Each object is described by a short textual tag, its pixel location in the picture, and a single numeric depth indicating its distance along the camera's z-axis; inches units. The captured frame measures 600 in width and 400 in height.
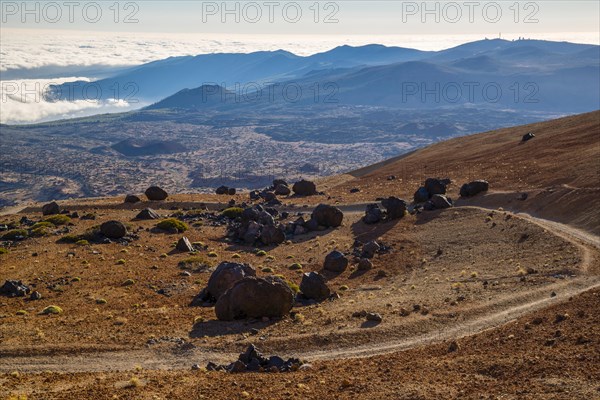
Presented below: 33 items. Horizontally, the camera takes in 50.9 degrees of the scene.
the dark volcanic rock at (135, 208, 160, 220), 3321.9
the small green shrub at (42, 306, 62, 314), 1754.4
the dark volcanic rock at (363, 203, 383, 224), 2955.2
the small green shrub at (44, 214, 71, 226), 3180.6
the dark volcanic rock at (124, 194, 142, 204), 3909.9
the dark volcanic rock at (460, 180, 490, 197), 3166.8
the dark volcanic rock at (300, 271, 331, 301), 1859.0
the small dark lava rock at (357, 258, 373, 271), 2258.9
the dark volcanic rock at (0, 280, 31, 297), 1968.5
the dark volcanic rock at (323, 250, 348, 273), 2272.4
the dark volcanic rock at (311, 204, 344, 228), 3004.4
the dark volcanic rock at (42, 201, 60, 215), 3642.5
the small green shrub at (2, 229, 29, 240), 2851.1
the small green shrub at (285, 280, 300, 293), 1948.5
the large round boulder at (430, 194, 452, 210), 2965.1
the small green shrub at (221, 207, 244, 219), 3412.9
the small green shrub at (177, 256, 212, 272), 2365.9
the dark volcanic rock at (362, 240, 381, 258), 2398.5
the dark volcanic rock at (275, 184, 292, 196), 4062.5
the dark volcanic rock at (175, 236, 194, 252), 2655.0
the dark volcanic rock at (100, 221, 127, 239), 2812.5
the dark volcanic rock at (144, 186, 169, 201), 3988.7
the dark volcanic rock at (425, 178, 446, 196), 3245.6
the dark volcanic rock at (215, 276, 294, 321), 1622.8
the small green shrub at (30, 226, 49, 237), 2886.3
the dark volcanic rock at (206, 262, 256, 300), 1879.9
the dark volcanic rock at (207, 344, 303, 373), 1192.2
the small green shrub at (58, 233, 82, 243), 2763.3
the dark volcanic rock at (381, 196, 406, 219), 2915.8
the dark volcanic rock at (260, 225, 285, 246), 2795.3
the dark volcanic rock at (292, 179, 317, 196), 4037.9
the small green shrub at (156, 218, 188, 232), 3053.6
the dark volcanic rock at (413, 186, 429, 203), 3235.7
